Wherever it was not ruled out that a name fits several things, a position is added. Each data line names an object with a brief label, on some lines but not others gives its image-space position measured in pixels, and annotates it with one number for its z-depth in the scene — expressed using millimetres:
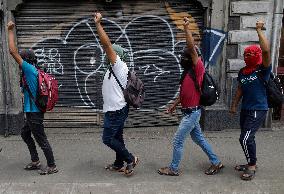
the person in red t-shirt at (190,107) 4059
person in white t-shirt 3963
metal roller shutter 5902
